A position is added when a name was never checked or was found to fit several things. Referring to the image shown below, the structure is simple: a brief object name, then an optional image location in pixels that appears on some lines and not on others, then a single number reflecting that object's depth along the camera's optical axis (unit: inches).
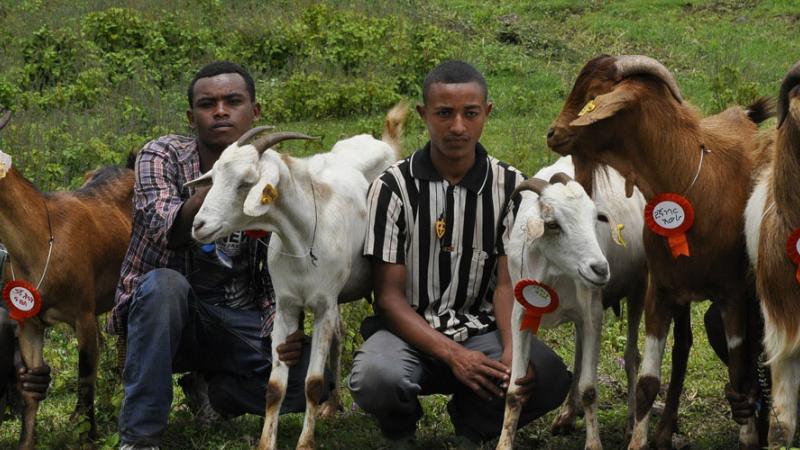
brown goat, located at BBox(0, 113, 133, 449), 239.9
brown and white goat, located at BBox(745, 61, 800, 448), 190.9
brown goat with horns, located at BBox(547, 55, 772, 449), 206.7
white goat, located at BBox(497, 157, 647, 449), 206.5
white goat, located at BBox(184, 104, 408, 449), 207.6
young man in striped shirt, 222.1
